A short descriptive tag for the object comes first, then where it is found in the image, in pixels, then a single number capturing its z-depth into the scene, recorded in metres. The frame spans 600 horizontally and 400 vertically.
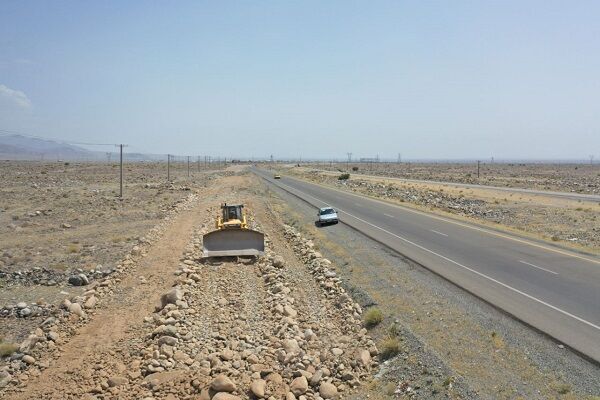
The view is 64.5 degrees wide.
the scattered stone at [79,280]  19.11
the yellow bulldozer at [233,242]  22.05
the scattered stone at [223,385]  10.45
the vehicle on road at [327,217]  36.31
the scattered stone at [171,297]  15.66
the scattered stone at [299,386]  10.74
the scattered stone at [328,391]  10.73
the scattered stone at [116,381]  10.95
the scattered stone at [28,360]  12.02
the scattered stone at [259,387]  10.50
